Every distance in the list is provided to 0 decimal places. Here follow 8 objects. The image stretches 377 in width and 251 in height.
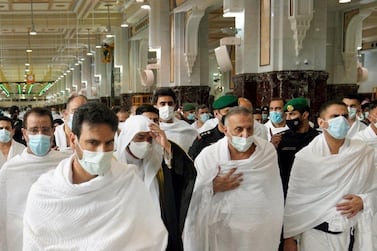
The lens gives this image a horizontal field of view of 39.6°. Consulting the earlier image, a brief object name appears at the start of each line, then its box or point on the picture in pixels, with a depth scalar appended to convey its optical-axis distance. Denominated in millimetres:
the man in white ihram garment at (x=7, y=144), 4739
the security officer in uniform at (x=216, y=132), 4822
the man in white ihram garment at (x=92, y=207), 2482
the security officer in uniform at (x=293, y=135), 4559
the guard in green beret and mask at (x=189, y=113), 9320
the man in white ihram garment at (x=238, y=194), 3633
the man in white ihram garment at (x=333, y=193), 3652
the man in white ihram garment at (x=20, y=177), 3598
